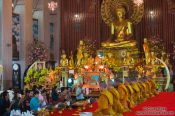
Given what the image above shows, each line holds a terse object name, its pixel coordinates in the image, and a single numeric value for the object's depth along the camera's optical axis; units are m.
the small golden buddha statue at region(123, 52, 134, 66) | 19.30
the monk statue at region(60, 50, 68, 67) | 18.98
